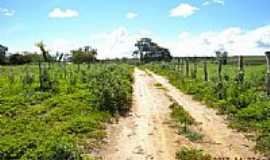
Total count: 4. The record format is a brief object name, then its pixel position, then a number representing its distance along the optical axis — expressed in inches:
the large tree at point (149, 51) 2256.6
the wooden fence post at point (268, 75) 324.6
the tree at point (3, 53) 1688.2
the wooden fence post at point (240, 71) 420.0
